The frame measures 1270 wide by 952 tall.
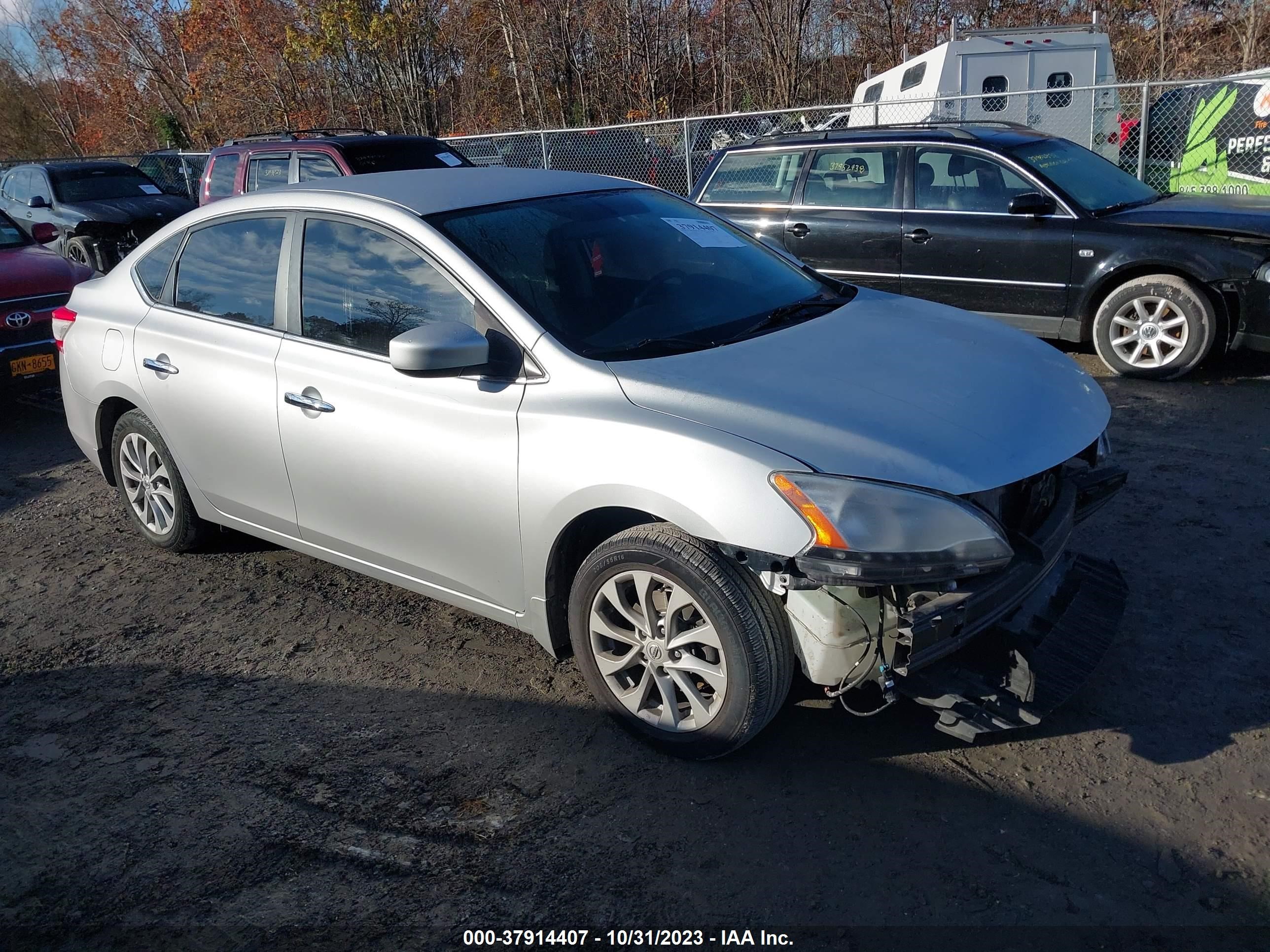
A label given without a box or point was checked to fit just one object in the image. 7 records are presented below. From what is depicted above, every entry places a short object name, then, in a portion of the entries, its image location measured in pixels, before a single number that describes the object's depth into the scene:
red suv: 10.65
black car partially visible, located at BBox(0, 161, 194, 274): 14.23
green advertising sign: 11.38
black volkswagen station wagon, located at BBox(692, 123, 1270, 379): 7.16
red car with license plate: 7.86
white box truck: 14.01
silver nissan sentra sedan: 2.99
